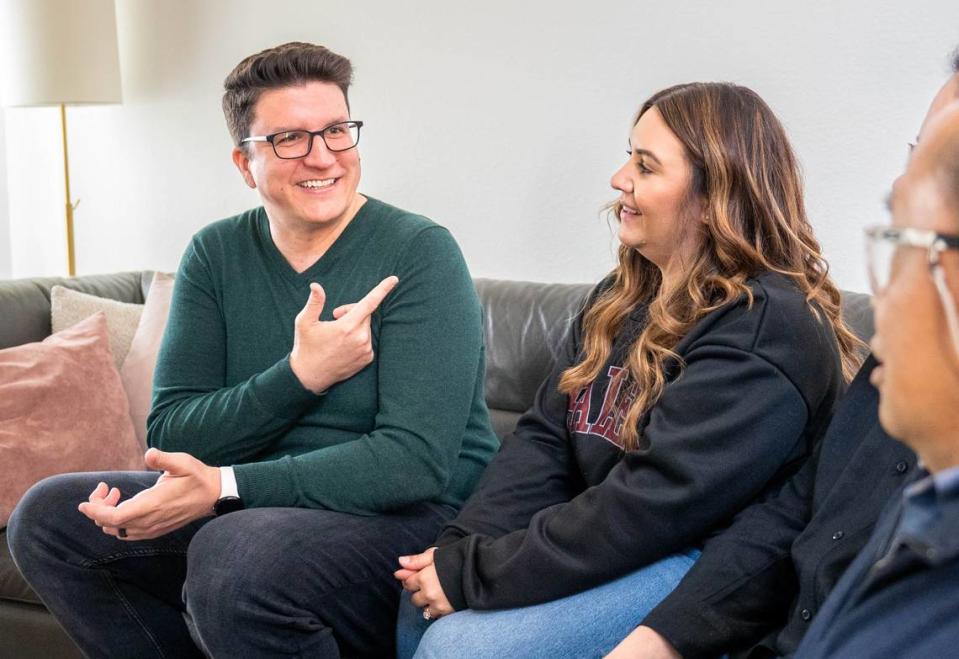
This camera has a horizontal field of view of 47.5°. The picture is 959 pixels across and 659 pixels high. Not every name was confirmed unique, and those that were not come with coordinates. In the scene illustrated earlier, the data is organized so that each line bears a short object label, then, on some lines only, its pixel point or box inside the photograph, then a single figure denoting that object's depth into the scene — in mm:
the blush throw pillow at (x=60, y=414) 2436
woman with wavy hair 1487
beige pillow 2875
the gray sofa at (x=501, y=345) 2279
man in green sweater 1668
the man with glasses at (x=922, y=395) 797
